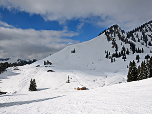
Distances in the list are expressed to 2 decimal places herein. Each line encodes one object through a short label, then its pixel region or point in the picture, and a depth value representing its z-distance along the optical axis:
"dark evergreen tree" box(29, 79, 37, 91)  37.28
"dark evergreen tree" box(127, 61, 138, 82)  42.86
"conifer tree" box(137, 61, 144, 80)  41.19
